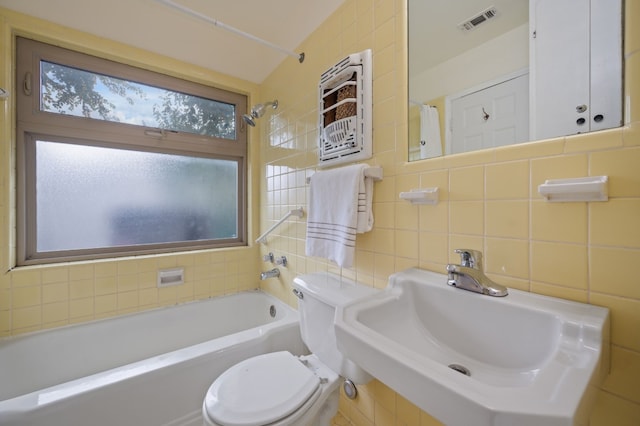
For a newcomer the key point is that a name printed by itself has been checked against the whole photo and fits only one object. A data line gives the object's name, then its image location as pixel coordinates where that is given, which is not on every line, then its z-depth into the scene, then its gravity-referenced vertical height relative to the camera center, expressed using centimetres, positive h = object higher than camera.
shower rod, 116 +98
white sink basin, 37 -29
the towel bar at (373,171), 107 +17
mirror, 64 +44
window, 150 +37
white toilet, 82 -65
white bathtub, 92 -77
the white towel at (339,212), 106 +0
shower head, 177 +71
